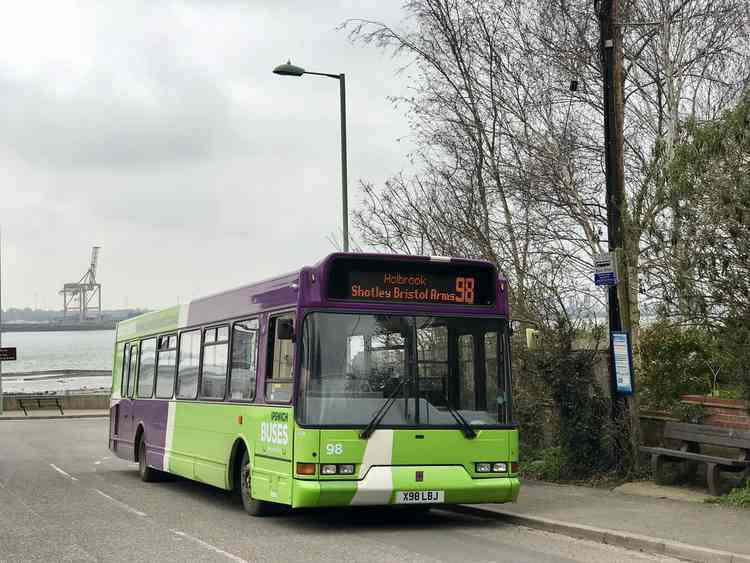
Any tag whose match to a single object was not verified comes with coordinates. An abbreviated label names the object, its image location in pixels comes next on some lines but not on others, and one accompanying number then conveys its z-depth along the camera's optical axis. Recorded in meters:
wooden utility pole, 15.61
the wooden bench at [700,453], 13.49
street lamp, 21.41
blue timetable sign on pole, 15.35
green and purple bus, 11.81
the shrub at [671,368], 16.81
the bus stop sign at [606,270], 15.41
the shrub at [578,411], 15.92
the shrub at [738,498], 12.78
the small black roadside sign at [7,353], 45.16
